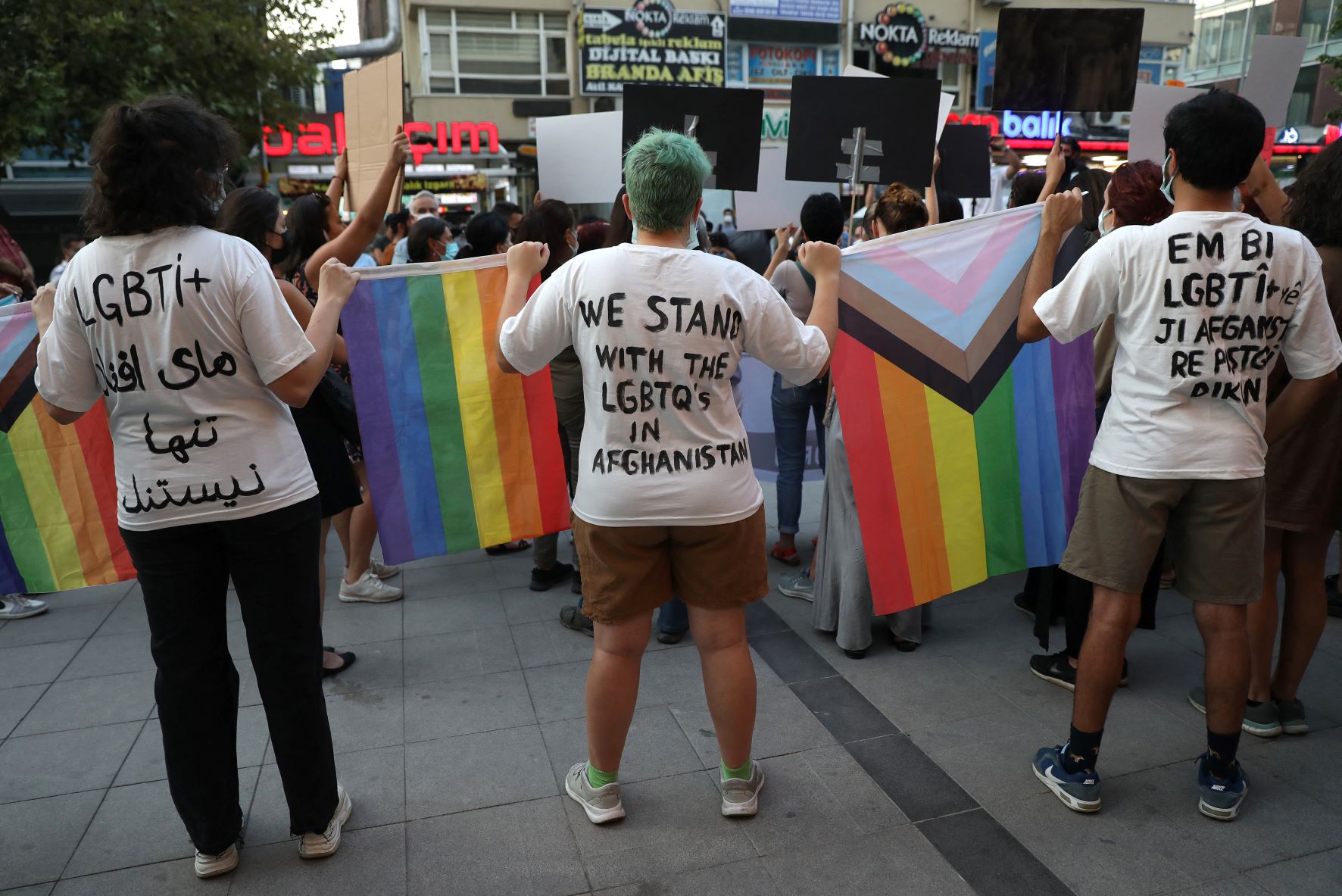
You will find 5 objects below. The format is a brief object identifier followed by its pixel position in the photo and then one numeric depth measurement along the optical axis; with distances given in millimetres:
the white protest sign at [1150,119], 4047
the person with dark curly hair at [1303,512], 2883
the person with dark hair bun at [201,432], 2184
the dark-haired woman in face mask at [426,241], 5957
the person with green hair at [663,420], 2334
